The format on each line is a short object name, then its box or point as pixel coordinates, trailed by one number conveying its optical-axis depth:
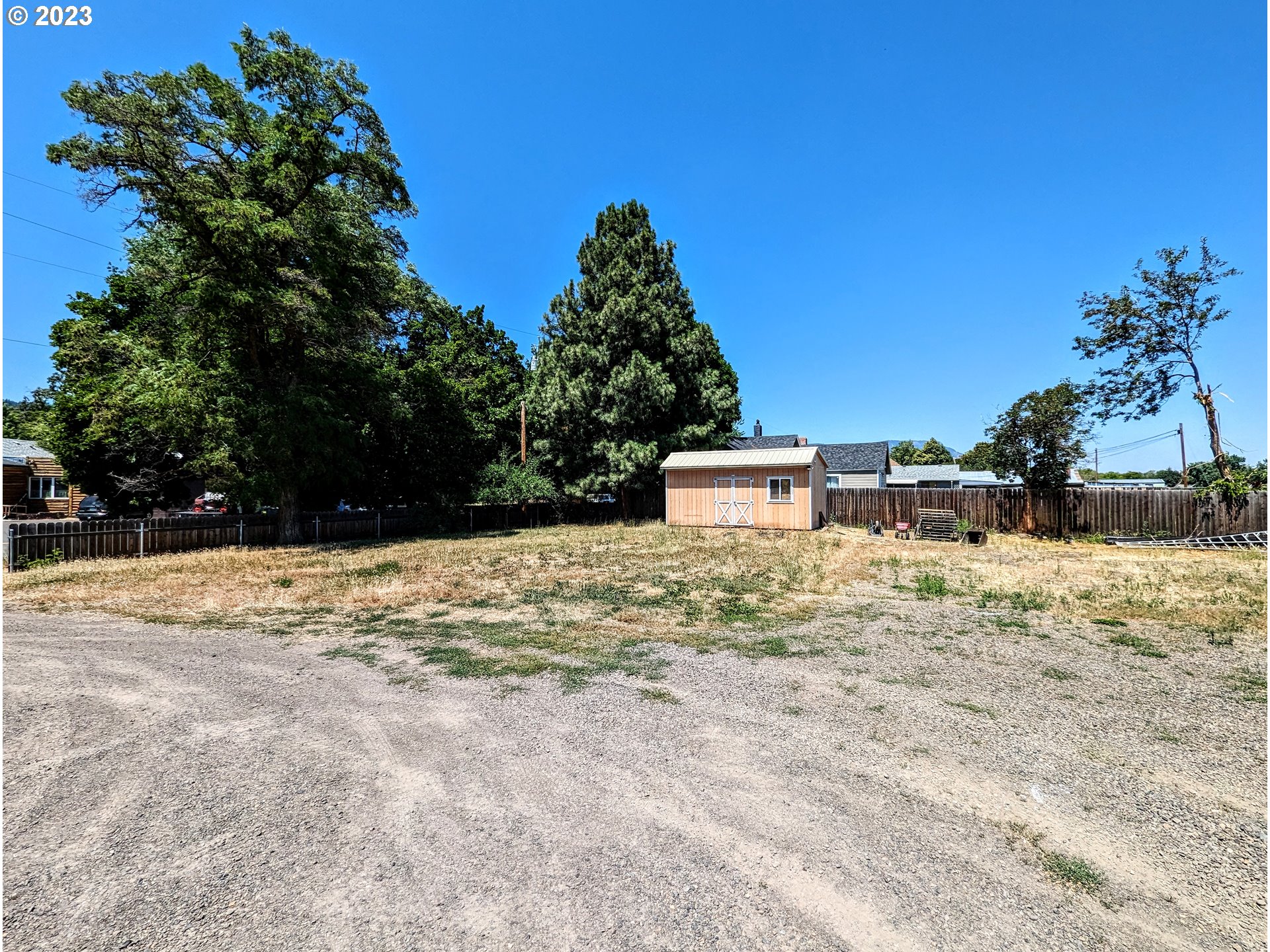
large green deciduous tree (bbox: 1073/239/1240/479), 20.11
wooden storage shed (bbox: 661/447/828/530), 21.95
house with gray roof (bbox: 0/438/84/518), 26.72
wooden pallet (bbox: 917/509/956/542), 19.56
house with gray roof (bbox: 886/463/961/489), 42.09
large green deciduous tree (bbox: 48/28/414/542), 14.55
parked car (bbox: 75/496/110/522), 24.19
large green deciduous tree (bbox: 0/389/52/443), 18.52
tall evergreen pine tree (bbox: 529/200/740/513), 25.28
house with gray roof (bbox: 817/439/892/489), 36.56
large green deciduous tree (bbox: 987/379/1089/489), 20.11
